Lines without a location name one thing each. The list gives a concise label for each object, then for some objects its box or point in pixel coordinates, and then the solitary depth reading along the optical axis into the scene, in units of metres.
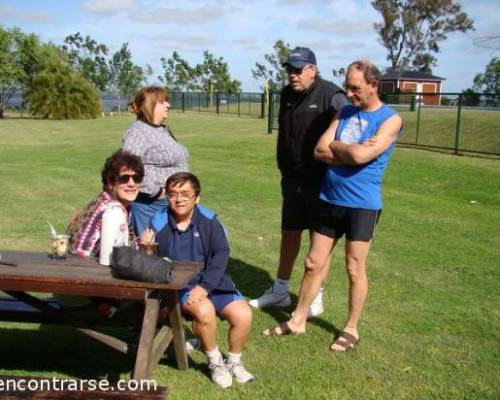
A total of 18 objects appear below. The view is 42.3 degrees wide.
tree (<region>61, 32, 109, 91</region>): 55.62
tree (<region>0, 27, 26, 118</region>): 40.47
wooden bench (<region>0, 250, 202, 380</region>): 3.12
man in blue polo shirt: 3.69
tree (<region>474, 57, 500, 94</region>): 76.81
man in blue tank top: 3.95
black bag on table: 3.14
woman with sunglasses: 3.48
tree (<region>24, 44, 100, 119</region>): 37.72
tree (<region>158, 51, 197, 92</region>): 58.28
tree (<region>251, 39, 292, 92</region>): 54.41
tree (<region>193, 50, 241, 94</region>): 56.94
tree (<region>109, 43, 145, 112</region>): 56.94
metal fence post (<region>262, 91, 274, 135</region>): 21.39
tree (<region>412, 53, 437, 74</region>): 62.35
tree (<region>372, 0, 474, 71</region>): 58.03
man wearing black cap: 4.52
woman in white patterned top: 4.39
